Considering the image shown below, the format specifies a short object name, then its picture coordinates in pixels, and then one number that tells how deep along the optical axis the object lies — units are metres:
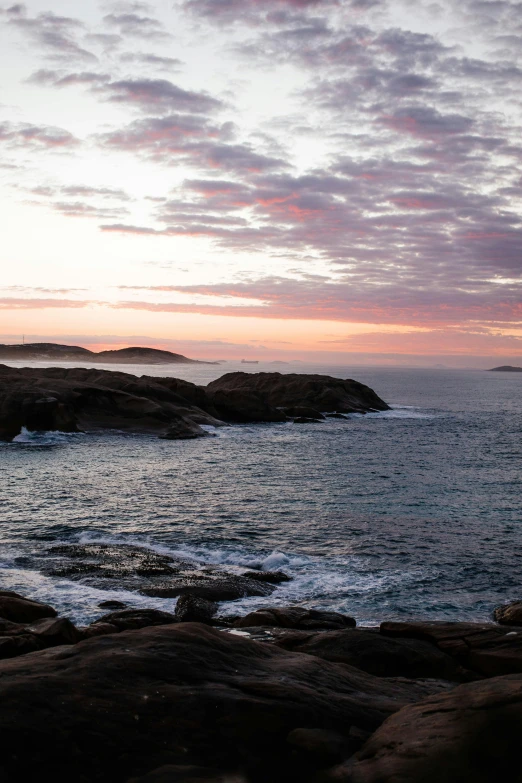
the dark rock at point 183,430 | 64.69
